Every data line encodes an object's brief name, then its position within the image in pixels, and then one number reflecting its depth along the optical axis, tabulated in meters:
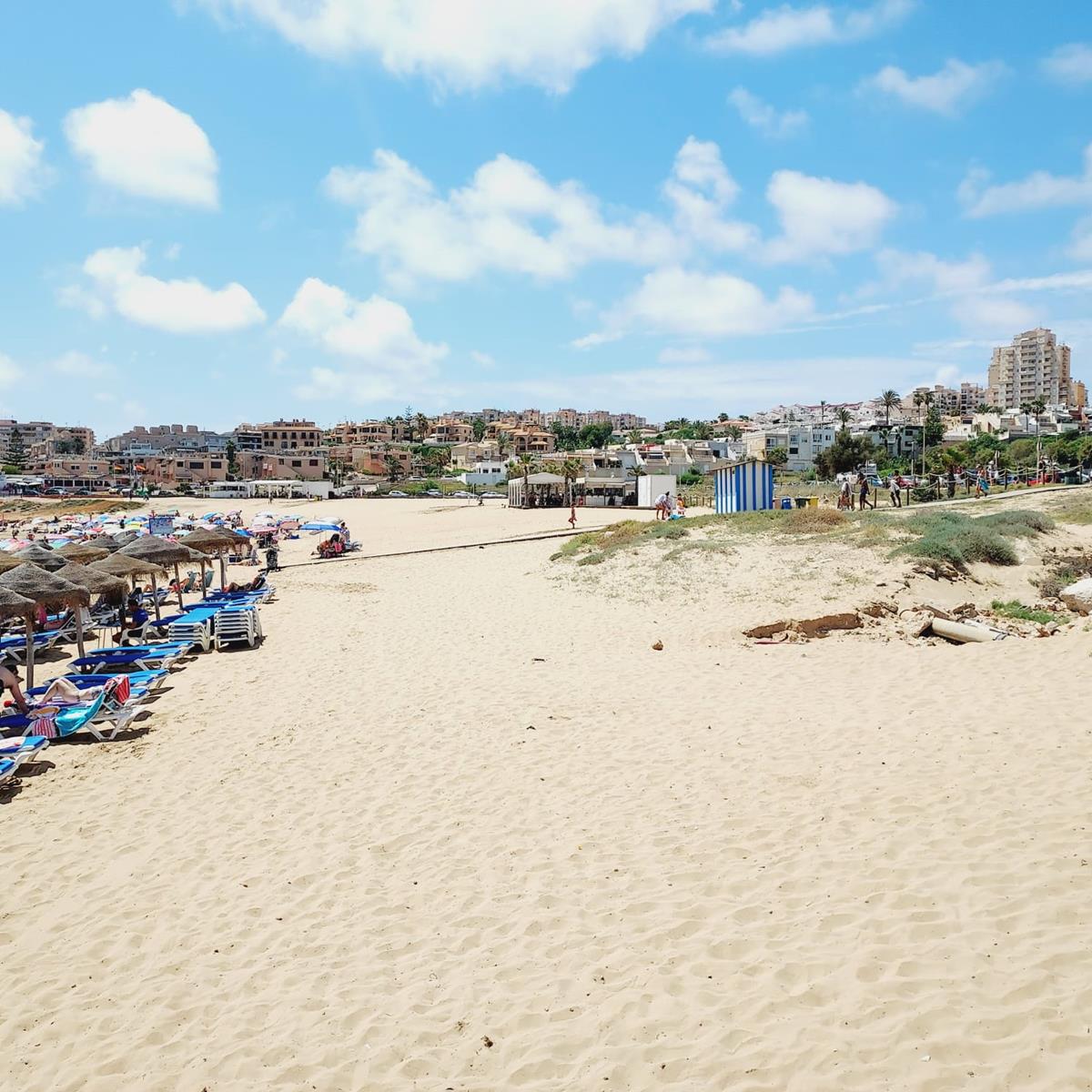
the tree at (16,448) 154.90
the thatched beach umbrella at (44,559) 14.58
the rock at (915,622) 12.97
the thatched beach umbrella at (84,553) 17.88
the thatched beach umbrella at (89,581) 13.40
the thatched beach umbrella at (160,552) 16.94
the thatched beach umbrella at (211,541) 19.66
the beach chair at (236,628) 14.59
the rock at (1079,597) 14.19
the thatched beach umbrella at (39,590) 11.82
